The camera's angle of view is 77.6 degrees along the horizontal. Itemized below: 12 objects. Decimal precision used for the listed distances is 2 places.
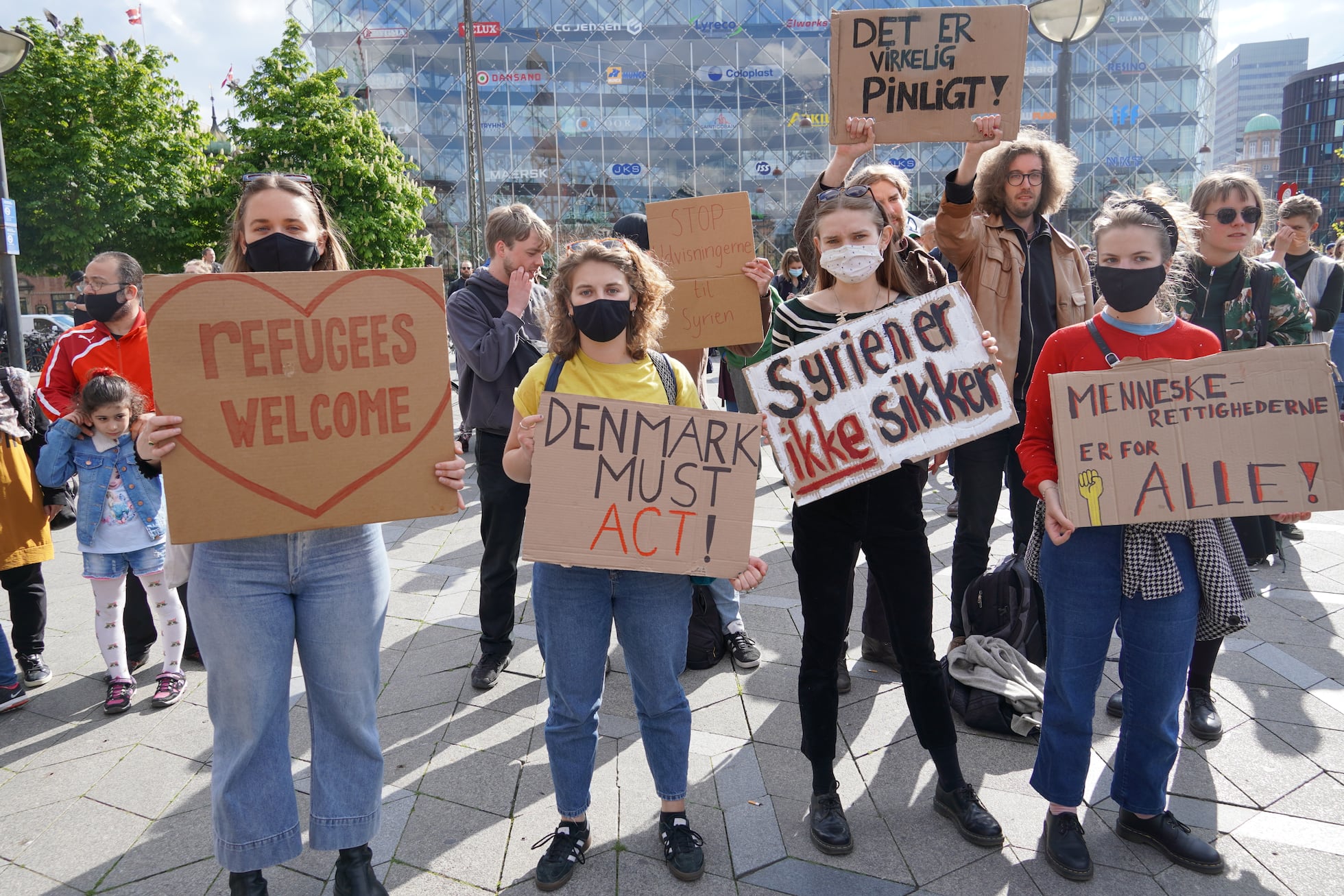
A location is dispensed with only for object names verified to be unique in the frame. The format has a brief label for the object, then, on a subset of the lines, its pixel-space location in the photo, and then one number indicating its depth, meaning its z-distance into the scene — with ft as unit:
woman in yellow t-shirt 7.91
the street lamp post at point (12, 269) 26.09
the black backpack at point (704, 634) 12.50
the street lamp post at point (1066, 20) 23.58
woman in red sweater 7.73
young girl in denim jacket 12.09
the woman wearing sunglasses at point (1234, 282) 11.92
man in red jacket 12.24
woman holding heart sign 7.01
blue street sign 26.43
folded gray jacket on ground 10.34
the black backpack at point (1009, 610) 11.35
